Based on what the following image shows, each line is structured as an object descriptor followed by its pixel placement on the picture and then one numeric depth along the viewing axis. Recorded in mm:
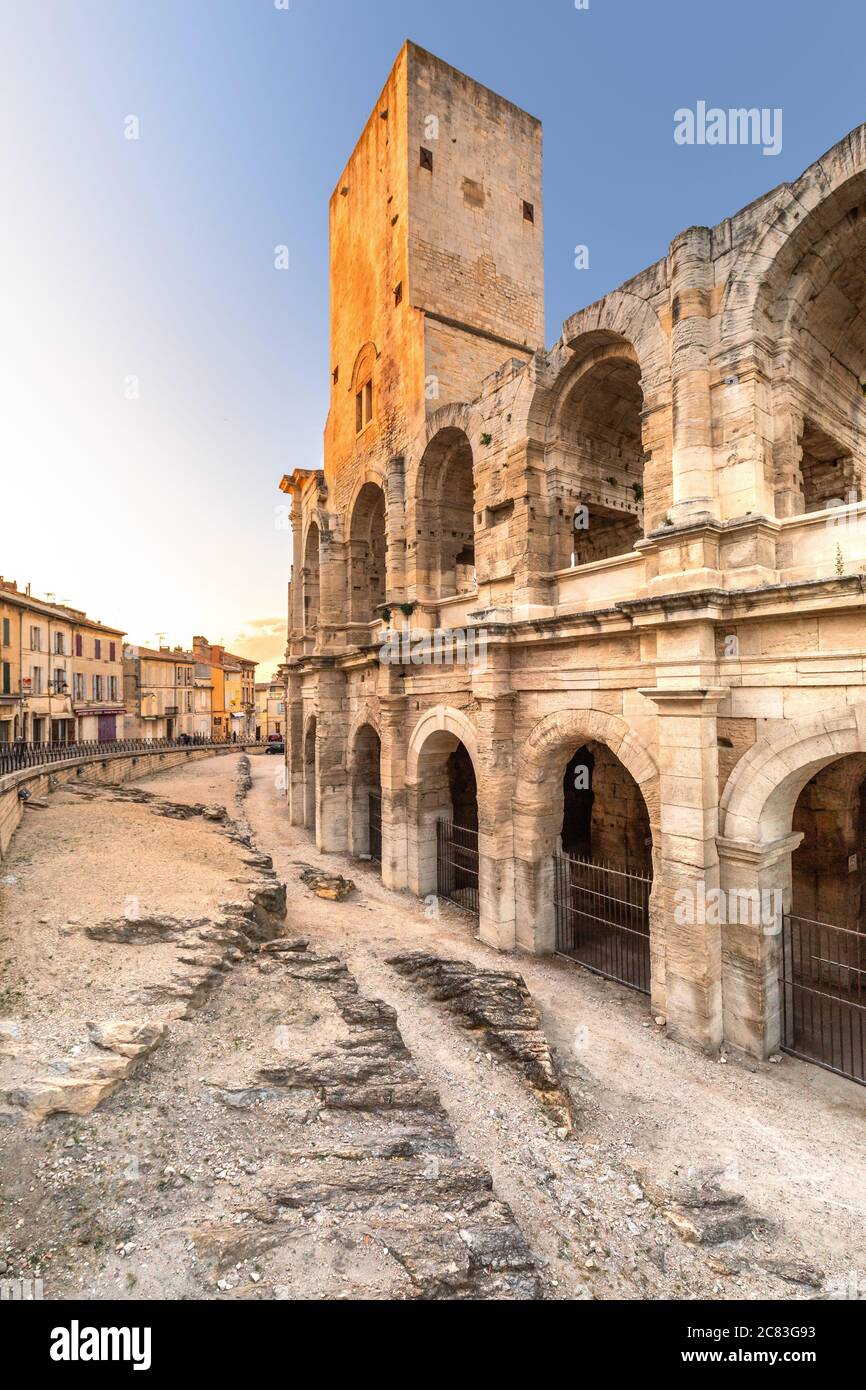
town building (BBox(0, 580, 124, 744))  29812
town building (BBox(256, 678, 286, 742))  71250
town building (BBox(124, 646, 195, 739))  44656
